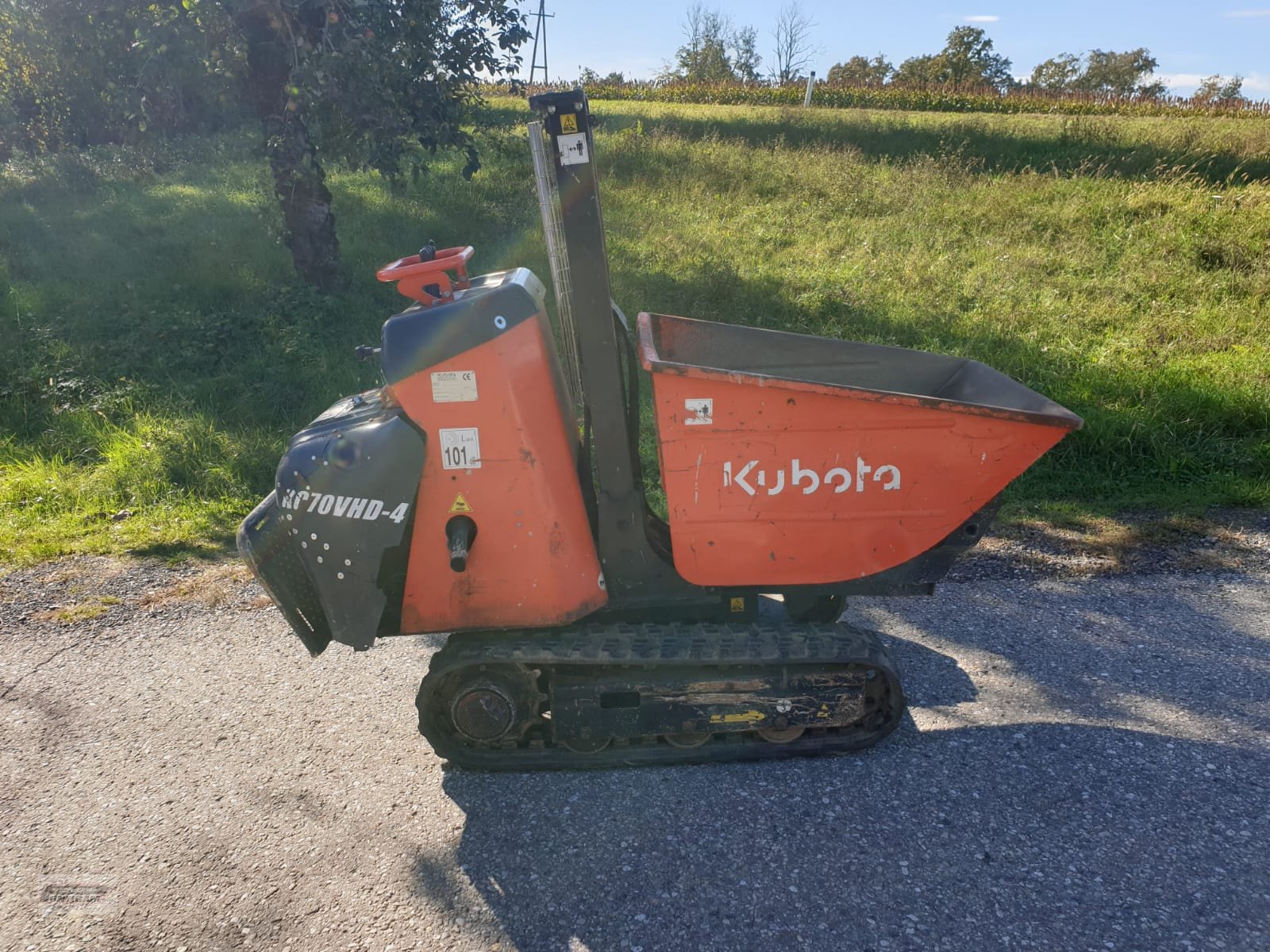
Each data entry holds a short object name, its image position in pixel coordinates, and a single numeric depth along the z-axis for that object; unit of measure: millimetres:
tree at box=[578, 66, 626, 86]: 28492
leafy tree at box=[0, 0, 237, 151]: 7816
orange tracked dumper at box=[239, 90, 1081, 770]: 3131
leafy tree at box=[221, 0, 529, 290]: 7438
